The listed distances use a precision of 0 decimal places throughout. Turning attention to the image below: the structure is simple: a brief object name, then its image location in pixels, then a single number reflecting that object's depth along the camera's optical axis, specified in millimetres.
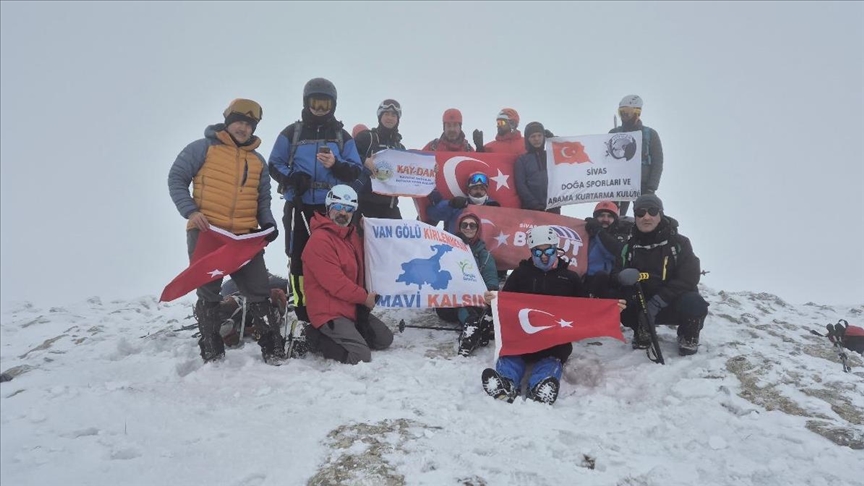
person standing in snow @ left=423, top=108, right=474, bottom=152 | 9344
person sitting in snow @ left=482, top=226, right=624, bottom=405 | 5393
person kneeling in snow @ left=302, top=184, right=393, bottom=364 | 6121
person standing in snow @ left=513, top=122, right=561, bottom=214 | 8930
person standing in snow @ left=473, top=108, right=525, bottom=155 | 9602
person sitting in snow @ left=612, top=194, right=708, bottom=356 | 6039
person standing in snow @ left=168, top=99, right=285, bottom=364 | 5816
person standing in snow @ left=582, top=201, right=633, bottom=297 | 7875
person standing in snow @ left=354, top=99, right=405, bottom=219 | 8266
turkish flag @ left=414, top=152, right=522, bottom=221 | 9078
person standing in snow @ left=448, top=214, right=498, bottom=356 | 6441
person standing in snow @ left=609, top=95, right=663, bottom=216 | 8789
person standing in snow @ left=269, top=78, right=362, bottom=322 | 6590
